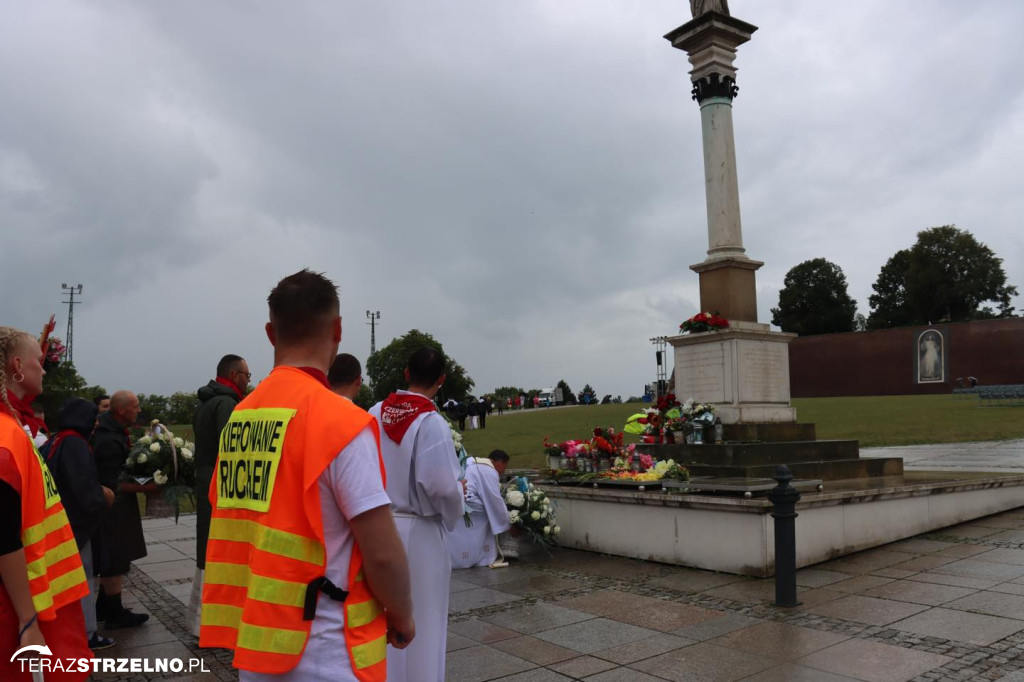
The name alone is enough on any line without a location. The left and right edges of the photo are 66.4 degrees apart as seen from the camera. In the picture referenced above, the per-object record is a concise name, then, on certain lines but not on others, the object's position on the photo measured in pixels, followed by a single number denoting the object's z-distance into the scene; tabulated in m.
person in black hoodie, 4.65
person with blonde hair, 2.60
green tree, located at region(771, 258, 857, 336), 74.44
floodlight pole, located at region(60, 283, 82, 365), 51.69
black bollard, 6.23
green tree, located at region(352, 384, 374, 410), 58.59
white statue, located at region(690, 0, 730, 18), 13.16
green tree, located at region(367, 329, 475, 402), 68.81
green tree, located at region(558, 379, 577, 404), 84.69
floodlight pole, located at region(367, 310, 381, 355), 70.75
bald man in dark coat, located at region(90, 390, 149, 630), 6.12
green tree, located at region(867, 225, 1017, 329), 65.19
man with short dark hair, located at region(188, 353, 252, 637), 5.62
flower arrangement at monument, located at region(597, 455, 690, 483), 8.91
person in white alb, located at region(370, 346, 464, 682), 3.51
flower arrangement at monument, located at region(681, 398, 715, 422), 11.04
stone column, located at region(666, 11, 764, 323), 12.34
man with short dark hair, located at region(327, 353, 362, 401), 4.59
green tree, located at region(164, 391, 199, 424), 63.78
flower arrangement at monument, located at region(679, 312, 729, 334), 11.71
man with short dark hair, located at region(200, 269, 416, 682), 2.10
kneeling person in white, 8.28
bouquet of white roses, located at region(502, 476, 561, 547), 8.66
